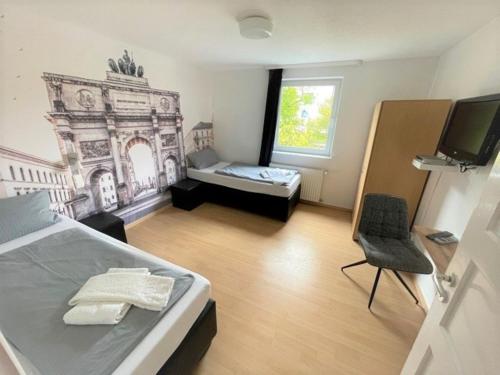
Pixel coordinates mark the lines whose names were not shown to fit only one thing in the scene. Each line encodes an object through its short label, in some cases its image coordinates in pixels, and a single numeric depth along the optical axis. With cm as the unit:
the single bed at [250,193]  304
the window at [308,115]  331
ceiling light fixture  167
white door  55
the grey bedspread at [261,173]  314
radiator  349
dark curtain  341
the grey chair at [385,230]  177
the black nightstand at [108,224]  218
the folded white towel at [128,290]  105
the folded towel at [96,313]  98
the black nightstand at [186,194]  329
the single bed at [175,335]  89
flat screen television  130
